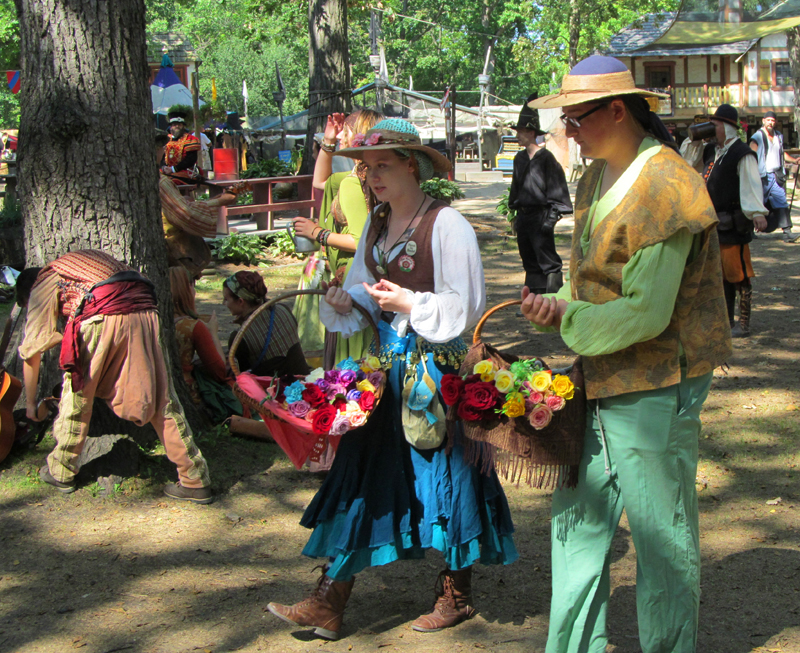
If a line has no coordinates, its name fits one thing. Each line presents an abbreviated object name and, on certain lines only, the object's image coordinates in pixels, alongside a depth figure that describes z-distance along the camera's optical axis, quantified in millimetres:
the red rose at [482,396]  2502
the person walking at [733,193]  6824
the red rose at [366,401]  2844
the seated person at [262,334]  5125
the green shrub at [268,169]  15273
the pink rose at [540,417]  2424
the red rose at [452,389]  2582
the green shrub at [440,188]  11180
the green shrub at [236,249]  12055
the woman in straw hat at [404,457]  2941
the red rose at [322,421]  2803
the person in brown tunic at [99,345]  3979
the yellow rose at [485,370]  2566
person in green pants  2225
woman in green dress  4250
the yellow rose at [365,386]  2885
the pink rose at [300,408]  2879
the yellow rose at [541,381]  2459
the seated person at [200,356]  5352
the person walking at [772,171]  10039
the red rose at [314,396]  2863
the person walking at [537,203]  8195
